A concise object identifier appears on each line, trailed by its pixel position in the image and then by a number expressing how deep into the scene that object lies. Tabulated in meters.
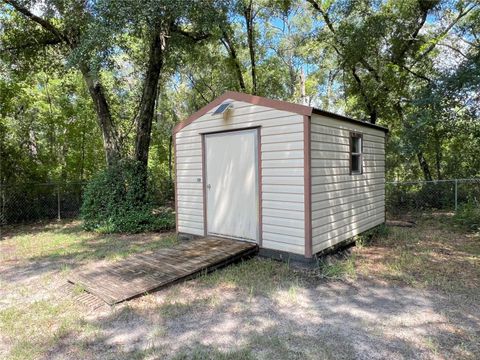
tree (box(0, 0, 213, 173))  5.86
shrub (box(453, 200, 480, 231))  6.65
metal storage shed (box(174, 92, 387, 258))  4.27
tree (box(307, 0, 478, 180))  8.80
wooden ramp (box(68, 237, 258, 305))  3.54
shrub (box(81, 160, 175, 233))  7.31
